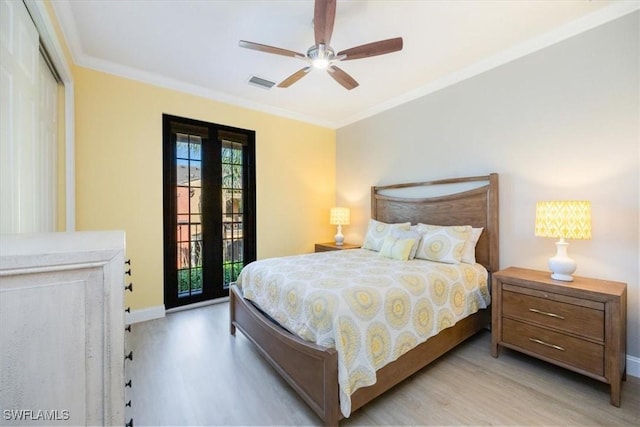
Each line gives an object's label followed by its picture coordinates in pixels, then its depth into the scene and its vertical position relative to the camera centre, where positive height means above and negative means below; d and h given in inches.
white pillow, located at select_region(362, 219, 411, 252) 130.3 -10.5
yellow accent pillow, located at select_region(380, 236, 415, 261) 109.8 -15.2
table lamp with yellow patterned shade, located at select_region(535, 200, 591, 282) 80.0 -4.4
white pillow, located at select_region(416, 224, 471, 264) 105.2 -12.9
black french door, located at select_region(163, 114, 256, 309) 132.0 +2.9
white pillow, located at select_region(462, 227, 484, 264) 107.9 -14.4
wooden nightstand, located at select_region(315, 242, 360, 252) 159.3 -20.8
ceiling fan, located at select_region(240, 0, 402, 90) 72.1 +49.7
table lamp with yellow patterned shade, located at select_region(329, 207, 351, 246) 171.5 -3.9
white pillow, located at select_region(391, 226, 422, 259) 113.4 -10.6
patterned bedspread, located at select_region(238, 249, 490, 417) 60.9 -24.7
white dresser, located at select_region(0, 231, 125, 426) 28.3 -13.4
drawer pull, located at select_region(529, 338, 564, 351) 77.8 -39.4
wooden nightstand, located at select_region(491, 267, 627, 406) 69.5 -31.9
